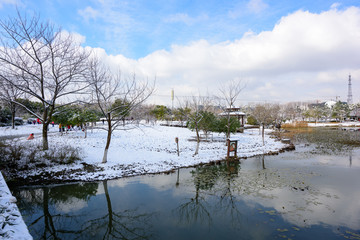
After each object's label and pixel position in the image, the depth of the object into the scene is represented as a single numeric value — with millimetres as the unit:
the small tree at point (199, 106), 17231
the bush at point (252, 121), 45725
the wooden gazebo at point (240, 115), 35425
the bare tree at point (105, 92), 10453
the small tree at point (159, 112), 48938
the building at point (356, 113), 56938
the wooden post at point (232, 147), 13414
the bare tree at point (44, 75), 10930
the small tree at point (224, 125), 20422
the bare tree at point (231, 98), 16844
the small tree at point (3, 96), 10959
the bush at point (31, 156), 9484
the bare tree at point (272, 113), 40788
